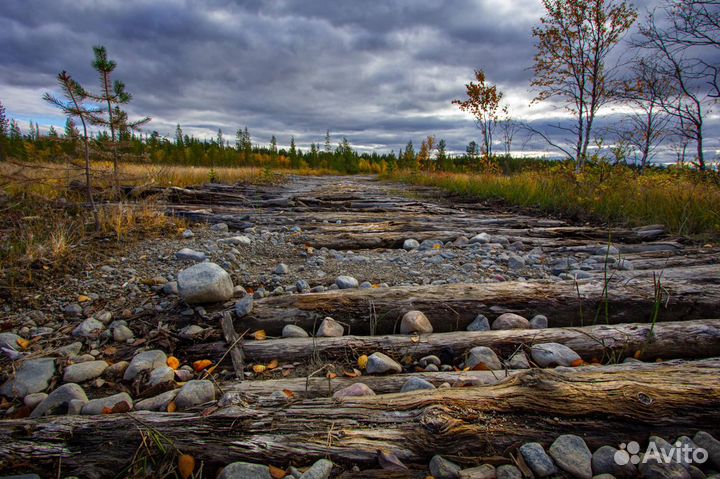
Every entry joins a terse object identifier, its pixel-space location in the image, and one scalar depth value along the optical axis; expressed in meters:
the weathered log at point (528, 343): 1.80
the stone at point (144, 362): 1.77
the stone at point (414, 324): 2.07
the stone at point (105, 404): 1.46
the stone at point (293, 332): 2.07
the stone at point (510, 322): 2.11
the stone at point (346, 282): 2.81
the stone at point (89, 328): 2.12
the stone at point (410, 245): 4.22
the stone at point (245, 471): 1.08
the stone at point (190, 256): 3.28
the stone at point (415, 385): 1.52
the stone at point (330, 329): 2.04
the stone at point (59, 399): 1.52
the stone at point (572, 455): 1.10
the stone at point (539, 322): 2.14
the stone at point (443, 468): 1.07
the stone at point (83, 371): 1.75
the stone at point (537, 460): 1.10
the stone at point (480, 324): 2.11
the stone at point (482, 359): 1.72
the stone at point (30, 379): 1.66
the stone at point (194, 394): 1.47
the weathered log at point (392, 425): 1.14
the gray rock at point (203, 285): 2.24
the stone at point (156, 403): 1.47
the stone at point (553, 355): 1.75
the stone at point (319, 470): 1.06
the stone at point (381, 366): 1.74
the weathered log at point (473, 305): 2.16
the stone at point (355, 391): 1.50
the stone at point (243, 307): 2.14
